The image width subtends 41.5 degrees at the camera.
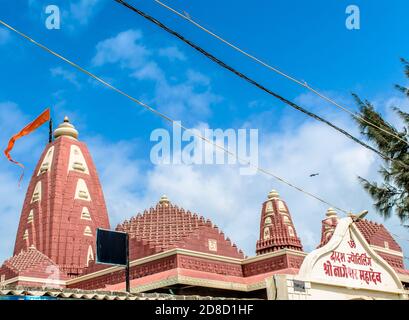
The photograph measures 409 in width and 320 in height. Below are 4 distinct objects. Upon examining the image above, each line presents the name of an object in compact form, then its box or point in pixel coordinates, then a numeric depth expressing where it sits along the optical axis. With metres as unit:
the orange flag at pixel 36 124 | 21.68
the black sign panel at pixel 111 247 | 14.62
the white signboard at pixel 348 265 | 13.76
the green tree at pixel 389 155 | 16.19
